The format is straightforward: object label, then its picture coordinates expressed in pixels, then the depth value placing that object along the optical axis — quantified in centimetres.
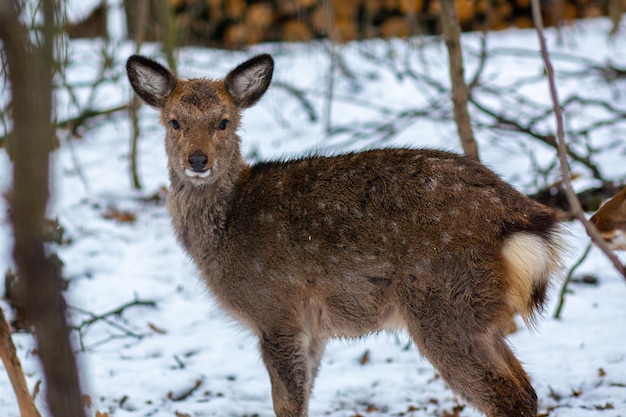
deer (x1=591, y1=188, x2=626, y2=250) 1012
